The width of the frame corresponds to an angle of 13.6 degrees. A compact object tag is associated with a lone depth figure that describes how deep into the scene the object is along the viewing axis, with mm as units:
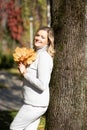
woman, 4091
